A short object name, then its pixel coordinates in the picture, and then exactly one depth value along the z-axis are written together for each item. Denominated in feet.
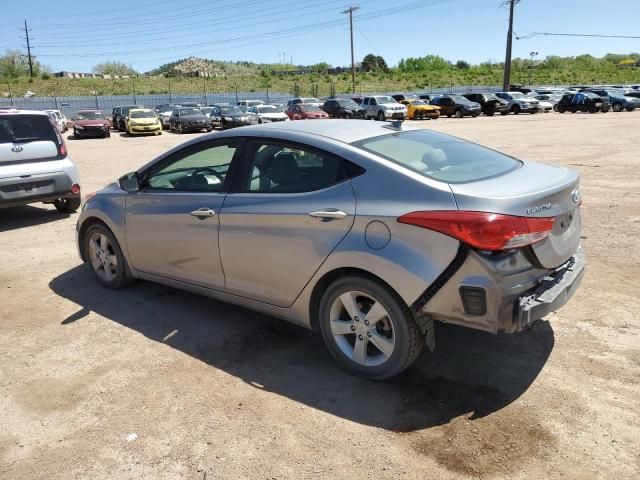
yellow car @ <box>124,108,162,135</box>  95.79
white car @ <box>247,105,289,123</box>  101.50
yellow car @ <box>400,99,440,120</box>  124.67
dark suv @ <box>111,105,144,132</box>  106.71
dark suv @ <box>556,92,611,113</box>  124.16
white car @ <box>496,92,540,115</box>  129.39
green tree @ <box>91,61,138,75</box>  381.60
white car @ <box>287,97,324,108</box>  125.47
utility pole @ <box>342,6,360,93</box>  206.69
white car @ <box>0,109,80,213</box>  25.46
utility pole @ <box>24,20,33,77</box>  294.17
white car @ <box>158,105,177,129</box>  112.63
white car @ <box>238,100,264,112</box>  127.54
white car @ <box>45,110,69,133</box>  105.46
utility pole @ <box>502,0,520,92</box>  163.12
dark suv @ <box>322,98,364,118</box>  115.75
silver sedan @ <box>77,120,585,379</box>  9.84
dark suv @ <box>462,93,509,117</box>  130.21
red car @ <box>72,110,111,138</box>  92.53
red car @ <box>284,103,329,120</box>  106.83
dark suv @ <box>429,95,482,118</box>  128.16
